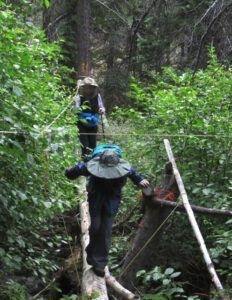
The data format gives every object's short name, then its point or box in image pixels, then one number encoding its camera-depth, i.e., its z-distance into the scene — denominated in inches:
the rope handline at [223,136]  256.2
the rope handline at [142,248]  238.8
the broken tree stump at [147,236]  242.5
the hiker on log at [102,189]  200.5
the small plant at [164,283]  195.3
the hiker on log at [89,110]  349.7
